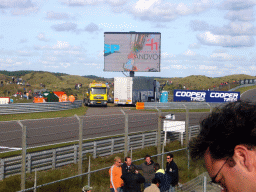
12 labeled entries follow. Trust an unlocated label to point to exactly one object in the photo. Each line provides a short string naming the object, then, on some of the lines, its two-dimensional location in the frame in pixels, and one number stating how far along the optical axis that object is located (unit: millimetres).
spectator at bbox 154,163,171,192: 13954
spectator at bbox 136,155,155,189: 15186
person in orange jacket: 14399
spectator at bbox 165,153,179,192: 15271
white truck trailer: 78209
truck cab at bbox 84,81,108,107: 74591
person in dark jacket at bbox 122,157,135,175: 14191
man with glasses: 2191
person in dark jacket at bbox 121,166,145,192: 13838
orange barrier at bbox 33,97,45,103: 66633
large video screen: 84196
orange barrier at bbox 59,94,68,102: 70001
